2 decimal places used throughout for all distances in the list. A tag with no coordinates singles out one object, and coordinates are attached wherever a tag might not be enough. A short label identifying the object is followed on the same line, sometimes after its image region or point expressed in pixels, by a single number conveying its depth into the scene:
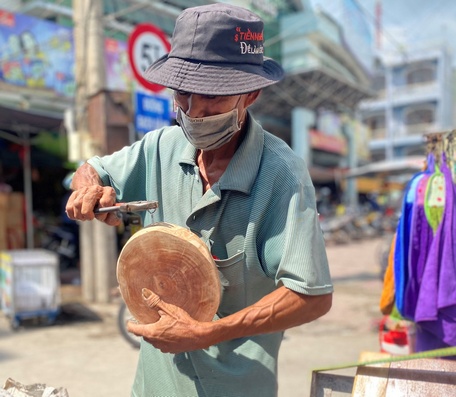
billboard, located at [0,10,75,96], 9.29
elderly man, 1.14
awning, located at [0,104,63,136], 6.67
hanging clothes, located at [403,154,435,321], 2.47
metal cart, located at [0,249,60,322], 5.30
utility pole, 6.05
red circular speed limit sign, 4.99
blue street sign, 5.27
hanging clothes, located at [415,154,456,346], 2.30
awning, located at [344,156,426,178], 11.76
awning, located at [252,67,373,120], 19.11
